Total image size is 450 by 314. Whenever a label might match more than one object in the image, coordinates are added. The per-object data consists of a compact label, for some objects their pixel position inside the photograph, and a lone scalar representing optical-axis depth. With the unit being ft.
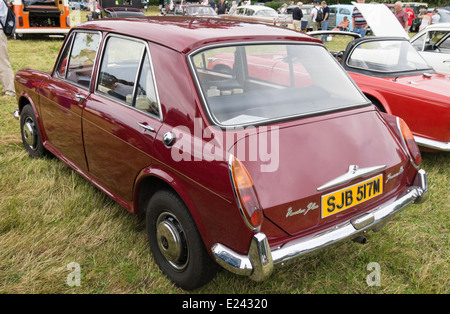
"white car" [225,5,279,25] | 62.69
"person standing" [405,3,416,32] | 50.05
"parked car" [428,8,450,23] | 57.47
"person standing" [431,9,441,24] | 52.37
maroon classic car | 6.56
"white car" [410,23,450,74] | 20.77
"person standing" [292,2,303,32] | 53.93
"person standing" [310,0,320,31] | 54.24
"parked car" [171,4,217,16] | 61.82
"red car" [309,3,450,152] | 13.46
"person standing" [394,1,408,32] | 36.99
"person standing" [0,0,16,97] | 20.65
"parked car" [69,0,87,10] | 113.62
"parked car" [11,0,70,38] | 42.86
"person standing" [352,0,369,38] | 37.17
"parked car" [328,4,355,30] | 66.95
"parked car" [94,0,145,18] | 54.15
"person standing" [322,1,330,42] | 56.13
